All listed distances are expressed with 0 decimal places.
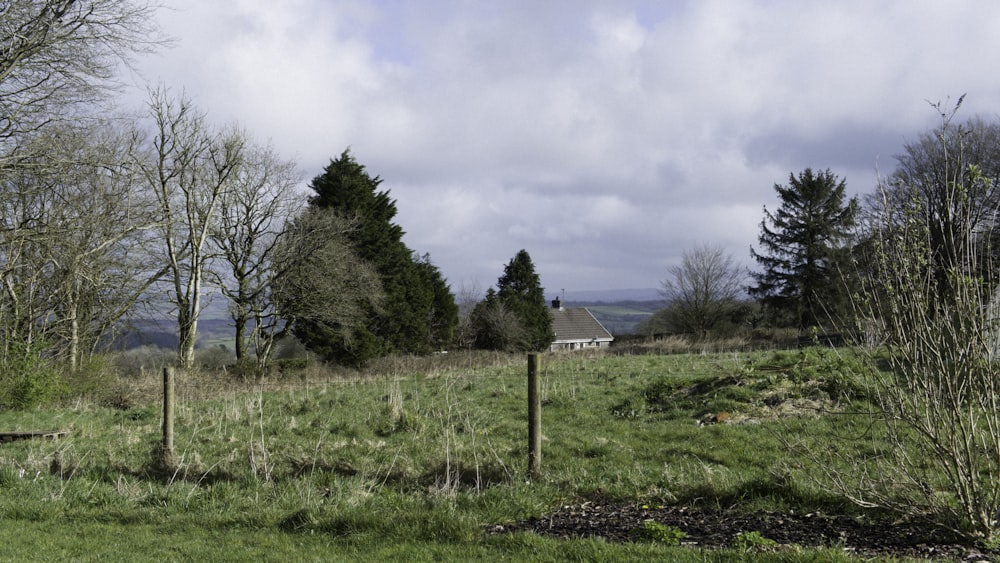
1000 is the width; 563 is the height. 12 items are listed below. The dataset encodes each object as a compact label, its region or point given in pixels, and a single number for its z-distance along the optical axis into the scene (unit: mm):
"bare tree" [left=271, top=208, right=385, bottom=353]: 28094
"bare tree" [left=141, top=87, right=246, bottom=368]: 26000
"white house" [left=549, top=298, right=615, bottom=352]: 62656
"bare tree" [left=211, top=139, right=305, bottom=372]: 28266
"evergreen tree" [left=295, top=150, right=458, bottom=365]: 31031
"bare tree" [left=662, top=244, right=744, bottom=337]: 43406
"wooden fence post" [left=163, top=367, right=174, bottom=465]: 8258
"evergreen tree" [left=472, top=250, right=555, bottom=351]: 43469
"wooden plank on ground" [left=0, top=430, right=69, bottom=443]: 10281
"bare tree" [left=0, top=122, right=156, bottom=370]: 13906
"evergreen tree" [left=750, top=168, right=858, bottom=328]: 37656
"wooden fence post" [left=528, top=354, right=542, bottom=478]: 7156
